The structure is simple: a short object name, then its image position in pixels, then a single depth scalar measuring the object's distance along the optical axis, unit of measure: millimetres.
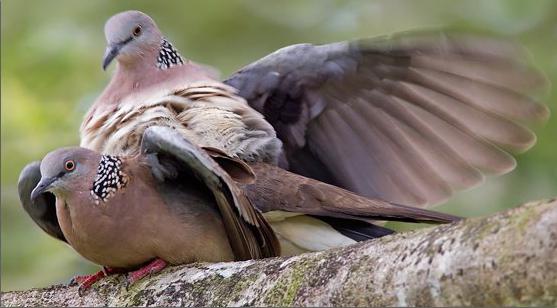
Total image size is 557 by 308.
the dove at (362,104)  9641
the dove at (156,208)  8141
